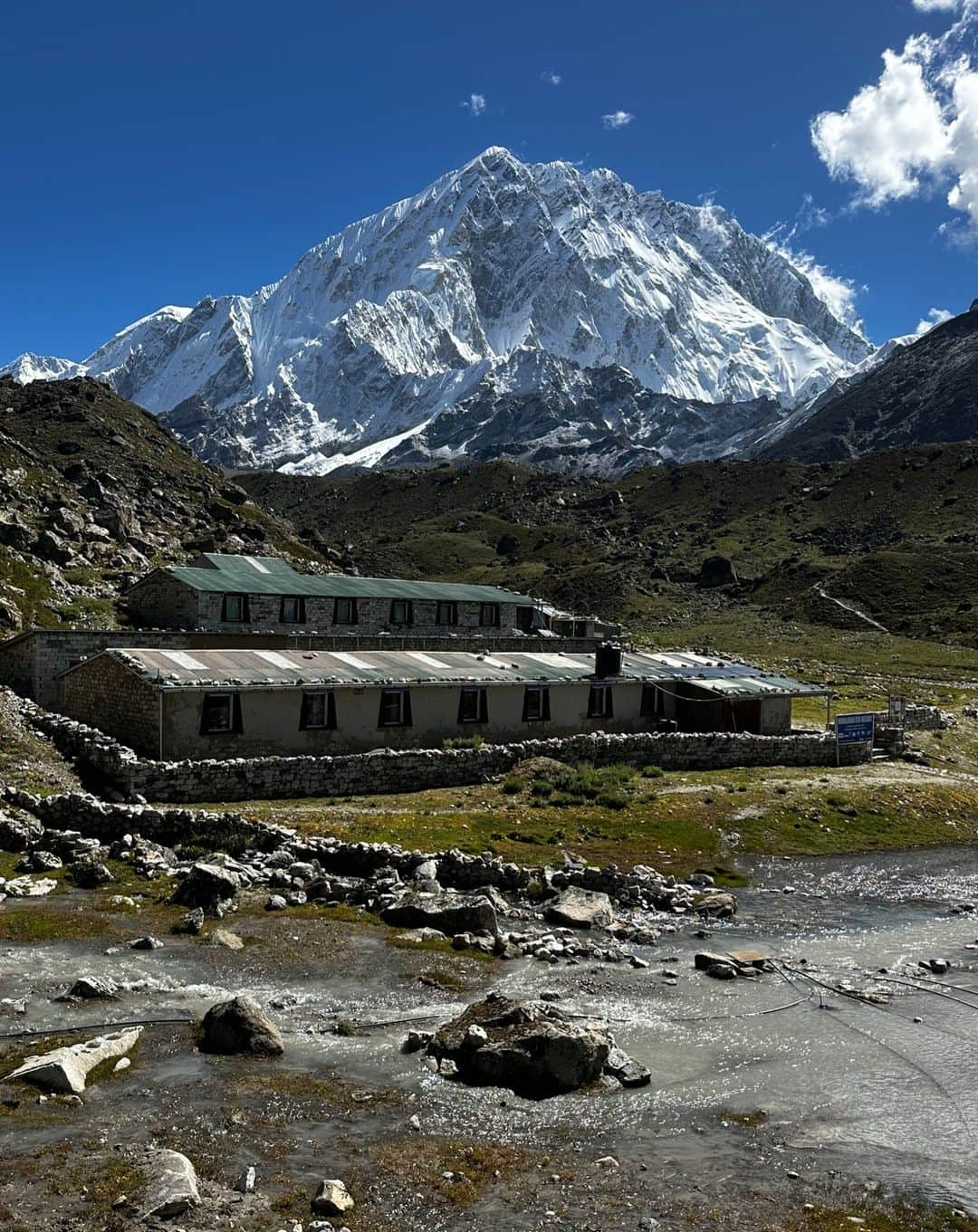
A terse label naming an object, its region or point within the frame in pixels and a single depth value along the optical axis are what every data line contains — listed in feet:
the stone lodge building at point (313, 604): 204.23
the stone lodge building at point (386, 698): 118.62
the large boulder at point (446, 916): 73.83
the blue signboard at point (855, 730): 159.12
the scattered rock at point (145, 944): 64.44
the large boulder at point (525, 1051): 49.67
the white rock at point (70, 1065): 44.47
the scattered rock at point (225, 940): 66.39
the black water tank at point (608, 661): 161.99
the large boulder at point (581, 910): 78.49
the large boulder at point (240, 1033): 50.57
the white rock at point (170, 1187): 35.29
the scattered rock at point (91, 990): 55.47
